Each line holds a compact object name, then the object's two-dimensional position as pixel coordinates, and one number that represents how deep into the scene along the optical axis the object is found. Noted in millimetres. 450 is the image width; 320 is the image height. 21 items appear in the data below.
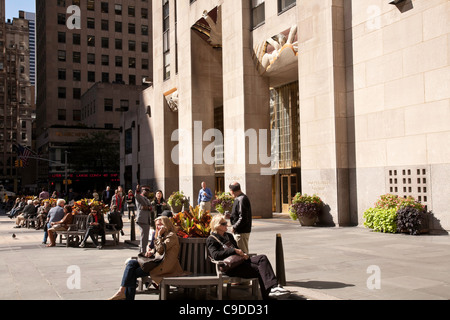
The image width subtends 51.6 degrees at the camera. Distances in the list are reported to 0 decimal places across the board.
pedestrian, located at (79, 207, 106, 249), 14602
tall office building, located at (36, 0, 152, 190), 86500
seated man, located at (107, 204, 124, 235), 15477
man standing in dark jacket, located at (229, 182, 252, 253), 9148
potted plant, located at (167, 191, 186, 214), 30584
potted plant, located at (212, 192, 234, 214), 24703
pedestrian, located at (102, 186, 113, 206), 30789
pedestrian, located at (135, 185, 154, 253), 12625
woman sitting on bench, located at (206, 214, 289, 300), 7332
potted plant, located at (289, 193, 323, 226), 19672
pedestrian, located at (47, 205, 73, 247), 15272
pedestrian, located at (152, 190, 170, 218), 17681
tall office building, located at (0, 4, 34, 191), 113750
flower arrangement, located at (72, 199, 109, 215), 16000
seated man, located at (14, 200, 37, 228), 23312
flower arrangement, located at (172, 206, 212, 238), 8023
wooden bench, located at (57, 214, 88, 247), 15195
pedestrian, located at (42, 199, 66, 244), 15924
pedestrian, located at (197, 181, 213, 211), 22422
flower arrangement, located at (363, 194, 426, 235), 15633
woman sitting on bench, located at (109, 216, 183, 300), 7152
